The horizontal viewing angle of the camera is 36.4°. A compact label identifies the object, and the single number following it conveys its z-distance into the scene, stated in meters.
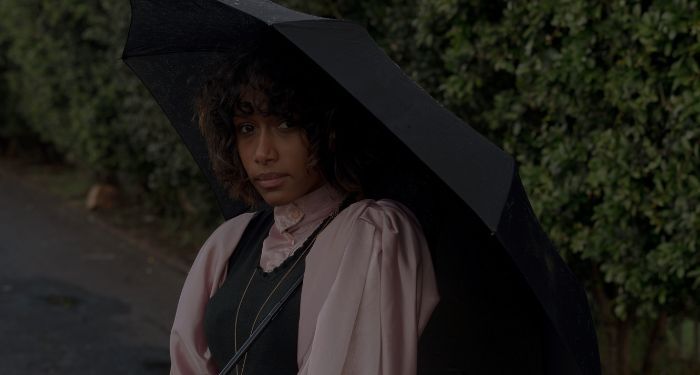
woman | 2.08
